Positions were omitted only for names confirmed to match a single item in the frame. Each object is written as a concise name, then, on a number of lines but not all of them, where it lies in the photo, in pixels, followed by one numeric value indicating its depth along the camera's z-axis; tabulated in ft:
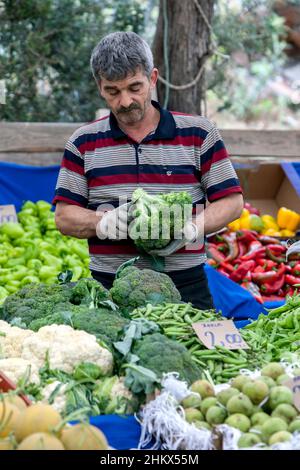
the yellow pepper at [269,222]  36.51
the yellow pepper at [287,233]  35.62
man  20.90
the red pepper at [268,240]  34.45
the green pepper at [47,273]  30.76
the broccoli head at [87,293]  17.91
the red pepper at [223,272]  32.03
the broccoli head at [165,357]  13.83
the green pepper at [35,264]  31.36
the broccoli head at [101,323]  15.31
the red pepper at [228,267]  32.64
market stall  12.00
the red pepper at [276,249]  33.84
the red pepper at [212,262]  32.59
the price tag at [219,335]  15.55
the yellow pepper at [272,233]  35.66
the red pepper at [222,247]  34.05
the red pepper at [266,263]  32.71
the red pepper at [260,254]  33.32
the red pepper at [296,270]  32.69
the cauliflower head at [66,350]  14.46
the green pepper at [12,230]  33.38
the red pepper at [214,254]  33.17
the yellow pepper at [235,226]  35.49
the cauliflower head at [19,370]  14.01
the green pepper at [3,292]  28.54
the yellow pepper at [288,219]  36.27
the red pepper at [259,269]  32.60
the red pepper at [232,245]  33.34
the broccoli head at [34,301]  17.54
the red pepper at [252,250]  33.25
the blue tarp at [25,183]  35.14
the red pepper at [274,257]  33.10
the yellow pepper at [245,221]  35.81
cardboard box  37.16
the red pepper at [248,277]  32.25
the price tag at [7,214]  34.51
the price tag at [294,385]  12.90
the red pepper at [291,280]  32.10
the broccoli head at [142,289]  17.57
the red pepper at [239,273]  32.45
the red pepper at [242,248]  33.75
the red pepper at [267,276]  32.06
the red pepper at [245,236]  34.40
